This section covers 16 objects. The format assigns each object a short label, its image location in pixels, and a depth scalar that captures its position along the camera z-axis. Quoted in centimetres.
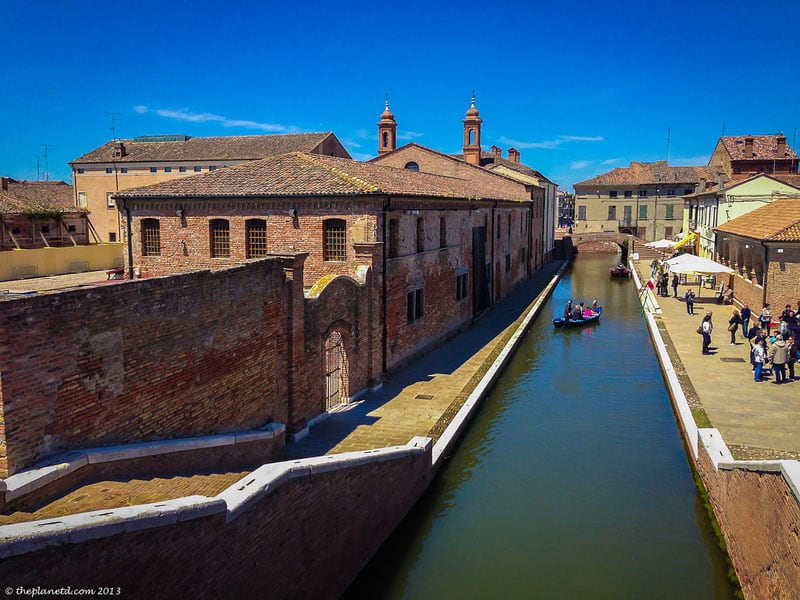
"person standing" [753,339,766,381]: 1809
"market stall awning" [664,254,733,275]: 3056
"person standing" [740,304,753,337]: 2422
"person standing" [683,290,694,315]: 3020
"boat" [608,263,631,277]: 5128
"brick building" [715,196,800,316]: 2419
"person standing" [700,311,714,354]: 2184
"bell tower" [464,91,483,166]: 5078
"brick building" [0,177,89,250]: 3772
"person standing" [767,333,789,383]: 1773
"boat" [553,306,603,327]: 3103
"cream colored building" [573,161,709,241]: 7462
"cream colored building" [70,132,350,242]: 5138
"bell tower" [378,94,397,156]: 4697
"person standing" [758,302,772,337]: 2323
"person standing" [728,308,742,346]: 2312
